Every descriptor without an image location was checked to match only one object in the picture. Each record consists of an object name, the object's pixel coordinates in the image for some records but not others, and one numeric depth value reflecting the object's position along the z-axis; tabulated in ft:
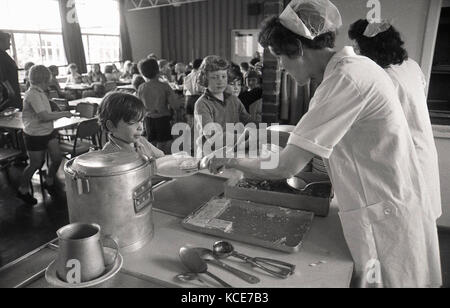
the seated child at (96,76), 22.20
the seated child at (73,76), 21.62
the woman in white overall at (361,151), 3.02
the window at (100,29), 27.71
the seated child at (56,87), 18.07
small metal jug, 2.41
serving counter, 2.80
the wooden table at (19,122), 11.01
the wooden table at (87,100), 15.55
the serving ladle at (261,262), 2.89
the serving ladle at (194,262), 2.86
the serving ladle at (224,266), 2.78
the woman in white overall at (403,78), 5.01
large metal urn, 2.72
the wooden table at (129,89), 16.85
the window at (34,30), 22.45
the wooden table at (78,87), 19.74
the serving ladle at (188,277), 2.80
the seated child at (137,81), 14.98
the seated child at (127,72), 24.48
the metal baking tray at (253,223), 3.34
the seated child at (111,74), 23.47
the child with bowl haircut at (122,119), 4.82
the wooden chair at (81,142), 10.89
